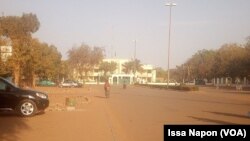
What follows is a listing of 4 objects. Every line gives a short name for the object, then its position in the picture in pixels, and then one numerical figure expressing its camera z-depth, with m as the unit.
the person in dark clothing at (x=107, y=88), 34.14
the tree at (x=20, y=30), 34.32
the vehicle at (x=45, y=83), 78.69
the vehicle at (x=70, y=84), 72.12
